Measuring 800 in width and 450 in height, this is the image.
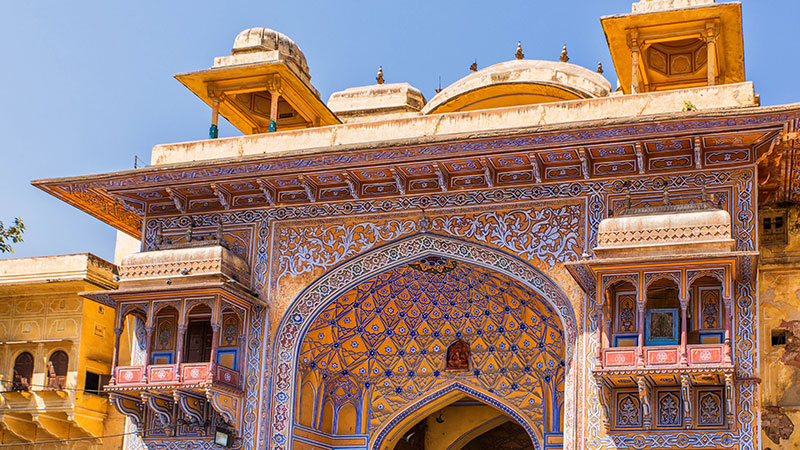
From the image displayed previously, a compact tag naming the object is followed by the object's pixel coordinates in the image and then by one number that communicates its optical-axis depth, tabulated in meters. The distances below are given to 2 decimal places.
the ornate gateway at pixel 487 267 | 11.31
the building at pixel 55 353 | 16.36
